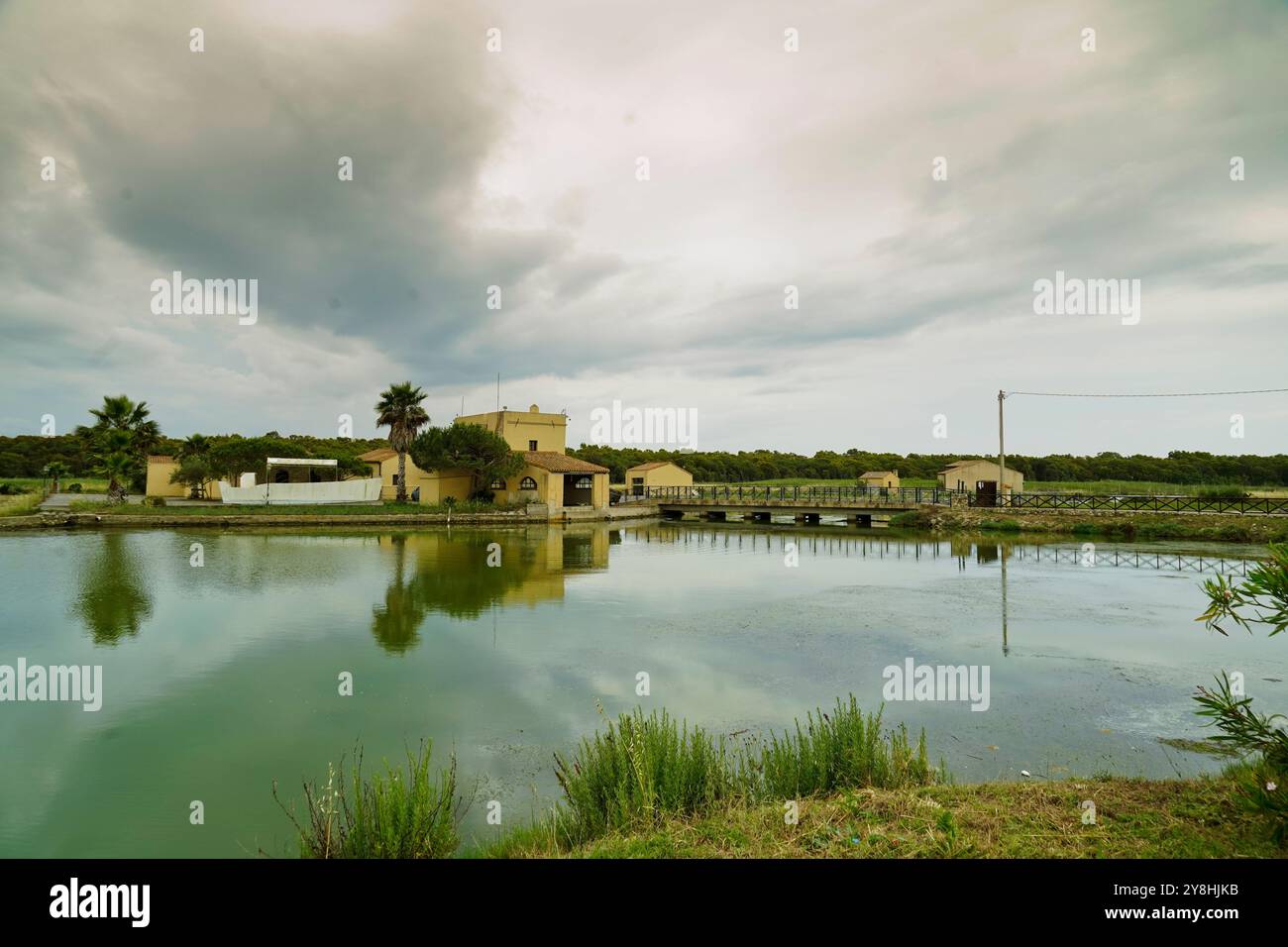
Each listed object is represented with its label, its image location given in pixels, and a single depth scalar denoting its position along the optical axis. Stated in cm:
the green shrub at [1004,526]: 3312
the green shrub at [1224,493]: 3375
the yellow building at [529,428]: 4450
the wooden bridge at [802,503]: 3944
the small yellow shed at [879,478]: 5723
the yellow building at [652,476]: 5384
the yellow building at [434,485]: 4188
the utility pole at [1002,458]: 3801
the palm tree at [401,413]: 3797
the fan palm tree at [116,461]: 3409
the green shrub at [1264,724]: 354
